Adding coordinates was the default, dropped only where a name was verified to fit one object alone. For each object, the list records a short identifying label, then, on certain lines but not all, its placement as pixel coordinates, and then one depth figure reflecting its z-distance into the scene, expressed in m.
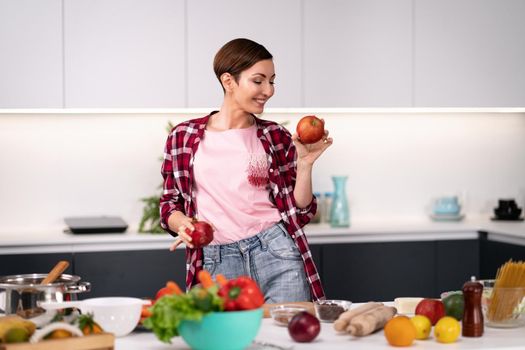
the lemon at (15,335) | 1.92
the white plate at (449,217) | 5.36
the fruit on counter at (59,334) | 1.93
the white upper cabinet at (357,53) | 5.05
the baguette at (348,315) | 2.25
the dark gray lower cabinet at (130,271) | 4.52
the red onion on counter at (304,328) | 2.16
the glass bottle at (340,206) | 5.11
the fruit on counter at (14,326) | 1.97
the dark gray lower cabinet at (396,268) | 4.85
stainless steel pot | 2.27
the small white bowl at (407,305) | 2.55
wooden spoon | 2.41
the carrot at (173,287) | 2.05
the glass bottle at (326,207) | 5.26
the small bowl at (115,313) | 2.21
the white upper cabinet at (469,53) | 5.20
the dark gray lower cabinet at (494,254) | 4.74
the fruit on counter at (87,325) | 2.03
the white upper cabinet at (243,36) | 4.89
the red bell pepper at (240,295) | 2.00
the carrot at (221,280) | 2.06
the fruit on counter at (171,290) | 2.06
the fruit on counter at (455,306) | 2.38
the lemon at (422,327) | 2.20
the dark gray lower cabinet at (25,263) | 4.45
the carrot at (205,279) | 2.08
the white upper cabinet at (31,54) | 4.70
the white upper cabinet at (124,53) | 4.76
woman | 3.16
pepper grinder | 2.26
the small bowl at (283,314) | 2.39
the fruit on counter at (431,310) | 2.36
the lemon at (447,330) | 2.17
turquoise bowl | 1.98
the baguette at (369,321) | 2.22
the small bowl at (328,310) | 2.42
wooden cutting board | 2.56
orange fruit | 2.12
